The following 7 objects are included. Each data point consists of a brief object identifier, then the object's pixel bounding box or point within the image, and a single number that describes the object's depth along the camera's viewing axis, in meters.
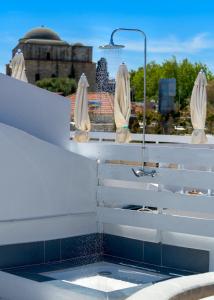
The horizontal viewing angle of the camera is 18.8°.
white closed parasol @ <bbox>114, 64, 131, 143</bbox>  12.33
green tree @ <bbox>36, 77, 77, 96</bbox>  67.56
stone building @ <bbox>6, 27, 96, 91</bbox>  74.44
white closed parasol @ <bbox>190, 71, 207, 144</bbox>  12.43
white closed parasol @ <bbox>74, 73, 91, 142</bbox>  12.56
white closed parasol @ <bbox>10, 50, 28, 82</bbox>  13.36
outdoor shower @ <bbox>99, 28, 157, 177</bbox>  10.16
